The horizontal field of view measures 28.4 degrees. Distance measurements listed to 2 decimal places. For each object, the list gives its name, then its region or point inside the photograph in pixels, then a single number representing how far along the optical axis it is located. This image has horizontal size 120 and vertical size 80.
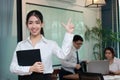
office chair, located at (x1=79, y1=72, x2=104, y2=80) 2.92
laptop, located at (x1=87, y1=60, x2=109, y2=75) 3.93
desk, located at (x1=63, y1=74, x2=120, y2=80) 3.71
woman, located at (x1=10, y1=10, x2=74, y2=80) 1.72
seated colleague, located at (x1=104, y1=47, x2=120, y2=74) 4.55
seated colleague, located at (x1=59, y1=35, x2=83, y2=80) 4.65
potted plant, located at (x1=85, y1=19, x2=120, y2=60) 6.94
